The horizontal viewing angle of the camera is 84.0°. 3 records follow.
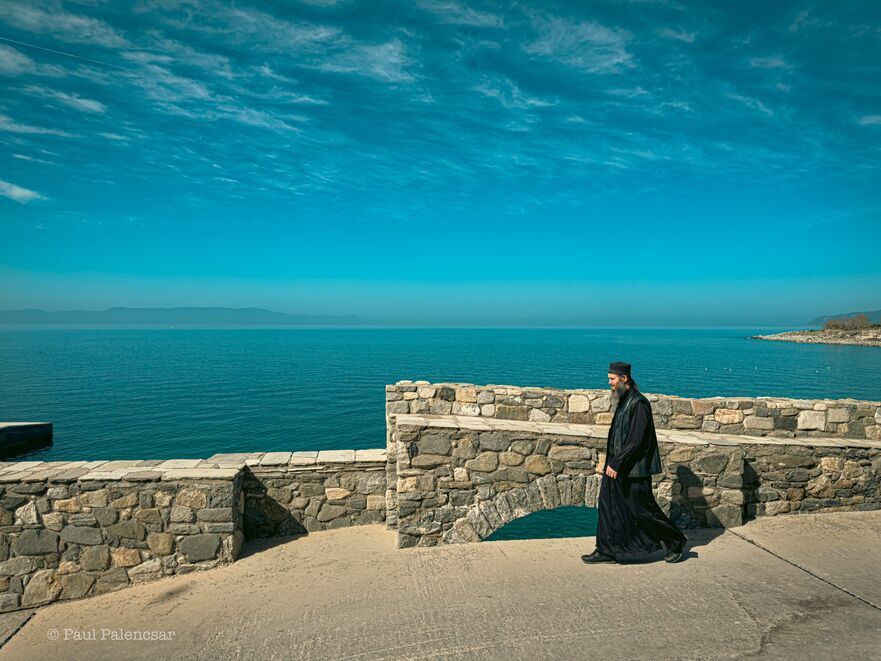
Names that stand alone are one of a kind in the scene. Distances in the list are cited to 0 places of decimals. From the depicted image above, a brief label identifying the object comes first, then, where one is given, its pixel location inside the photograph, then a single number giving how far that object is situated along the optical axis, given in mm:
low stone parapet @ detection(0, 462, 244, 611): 6180
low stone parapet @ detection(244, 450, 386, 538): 7496
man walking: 5184
